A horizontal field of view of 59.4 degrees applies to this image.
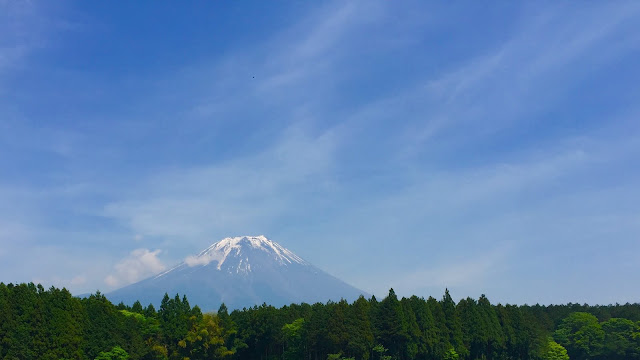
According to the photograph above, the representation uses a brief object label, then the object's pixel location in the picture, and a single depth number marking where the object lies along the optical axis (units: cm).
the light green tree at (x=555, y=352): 10719
